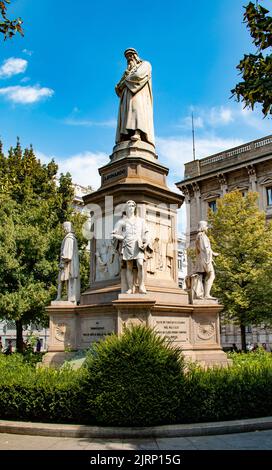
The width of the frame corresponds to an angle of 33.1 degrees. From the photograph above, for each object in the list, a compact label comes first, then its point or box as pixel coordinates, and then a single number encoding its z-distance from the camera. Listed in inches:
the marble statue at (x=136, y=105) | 573.0
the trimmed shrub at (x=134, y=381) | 295.9
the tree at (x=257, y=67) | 292.4
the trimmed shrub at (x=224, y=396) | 310.3
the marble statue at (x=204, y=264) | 532.7
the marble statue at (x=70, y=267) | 537.0
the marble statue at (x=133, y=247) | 437.7
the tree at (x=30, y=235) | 936.3
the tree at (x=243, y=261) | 1063.3
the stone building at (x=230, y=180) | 1615.4
